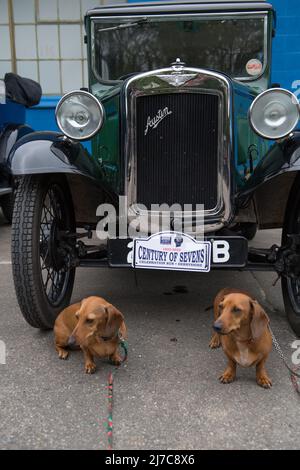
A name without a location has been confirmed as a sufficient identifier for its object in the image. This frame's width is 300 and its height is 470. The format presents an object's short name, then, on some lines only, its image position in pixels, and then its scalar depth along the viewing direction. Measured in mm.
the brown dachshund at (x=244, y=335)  2209
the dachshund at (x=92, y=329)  2307
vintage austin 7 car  2684
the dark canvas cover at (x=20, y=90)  5976
